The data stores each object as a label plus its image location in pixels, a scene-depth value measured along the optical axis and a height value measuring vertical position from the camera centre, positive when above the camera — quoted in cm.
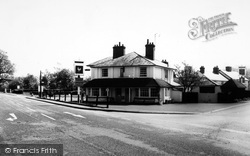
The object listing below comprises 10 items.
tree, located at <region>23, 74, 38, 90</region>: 9565 +182
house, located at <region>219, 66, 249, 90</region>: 6350 +333
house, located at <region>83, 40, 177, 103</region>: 3553 +106
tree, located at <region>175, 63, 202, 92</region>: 4856 +156
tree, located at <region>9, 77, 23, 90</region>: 10131 +152
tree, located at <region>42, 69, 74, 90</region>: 8031 +206
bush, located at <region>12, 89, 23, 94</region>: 7795 -127
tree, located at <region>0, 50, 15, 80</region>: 8700 +680
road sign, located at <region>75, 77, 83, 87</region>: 2848 +62
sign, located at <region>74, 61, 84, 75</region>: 2806 +208
